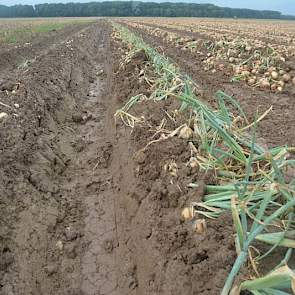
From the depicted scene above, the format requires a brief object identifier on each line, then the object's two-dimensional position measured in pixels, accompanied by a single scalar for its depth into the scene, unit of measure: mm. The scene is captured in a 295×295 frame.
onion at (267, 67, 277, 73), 7379
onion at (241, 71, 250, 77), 7489
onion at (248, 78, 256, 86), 7163
